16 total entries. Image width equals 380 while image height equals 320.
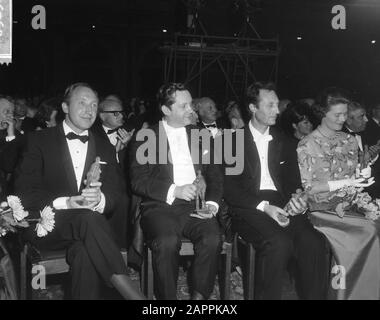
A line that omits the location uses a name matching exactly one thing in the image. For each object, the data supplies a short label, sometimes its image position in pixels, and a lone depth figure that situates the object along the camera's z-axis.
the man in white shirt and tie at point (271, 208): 3.26
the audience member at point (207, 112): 5.91
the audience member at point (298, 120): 4.73
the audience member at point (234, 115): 5.31
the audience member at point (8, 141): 4.09
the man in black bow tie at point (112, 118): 5.00
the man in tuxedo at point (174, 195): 3.09
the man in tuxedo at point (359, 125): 4.92
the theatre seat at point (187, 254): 3.29
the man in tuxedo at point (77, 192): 2.93
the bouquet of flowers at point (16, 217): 2.84
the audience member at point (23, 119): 5.73
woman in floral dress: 3.23
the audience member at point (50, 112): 5.04
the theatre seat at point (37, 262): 3.02
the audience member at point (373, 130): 5.00
